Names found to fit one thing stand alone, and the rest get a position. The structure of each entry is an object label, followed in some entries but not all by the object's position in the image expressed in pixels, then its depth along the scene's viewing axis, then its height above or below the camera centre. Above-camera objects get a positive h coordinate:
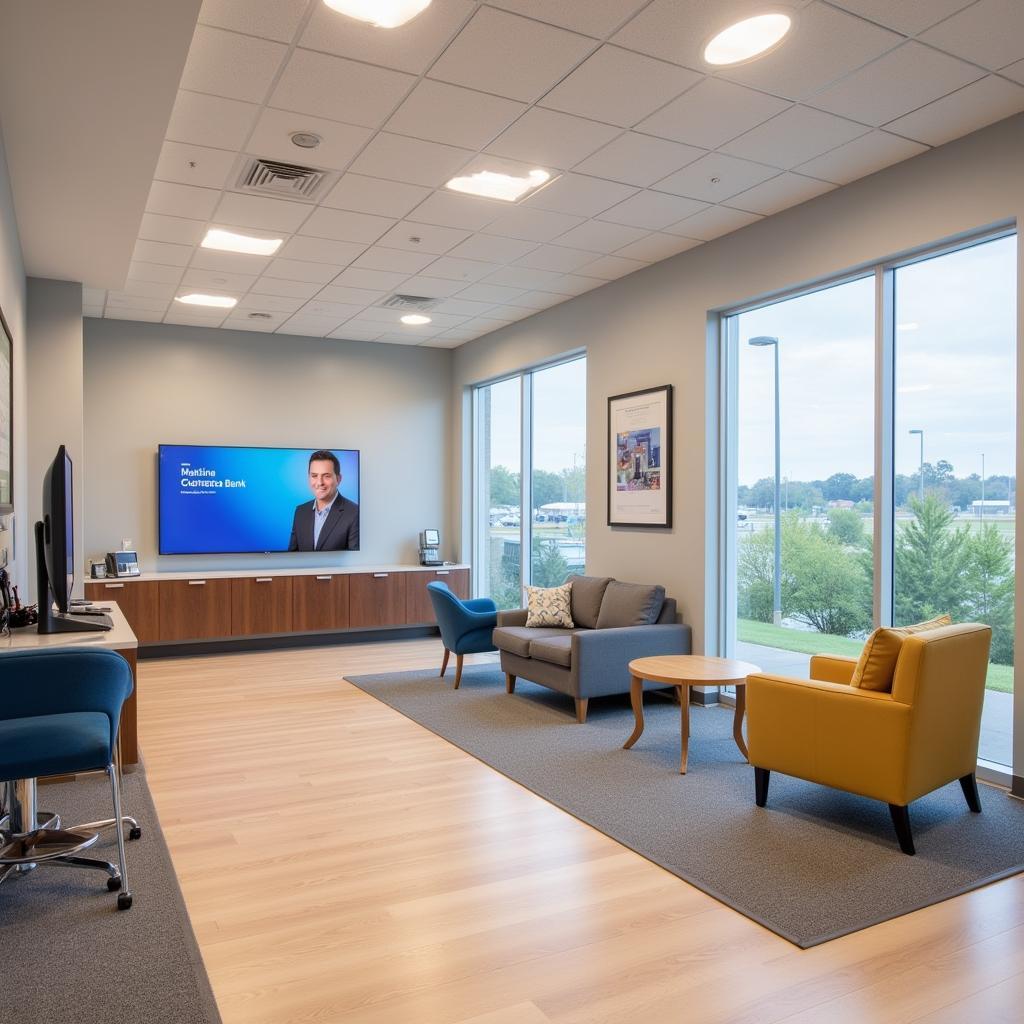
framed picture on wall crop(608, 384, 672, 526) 6.12 +0.37
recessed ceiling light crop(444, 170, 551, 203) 4.59 +1.79
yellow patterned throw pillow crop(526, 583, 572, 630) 6.42 -0.76
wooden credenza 7.48 -0.87
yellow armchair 3.23 -0.89
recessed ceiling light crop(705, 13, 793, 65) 3.13 +1.79
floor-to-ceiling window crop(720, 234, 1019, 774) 4.19 +0.25
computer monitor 3.80 -0.21
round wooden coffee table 4.34 -0.88
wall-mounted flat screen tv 8.08 +0.09
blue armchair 6.31 -0.88
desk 3.61 -0.58
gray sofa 5.40 -0.91
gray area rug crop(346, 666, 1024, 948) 2.90 -1.34
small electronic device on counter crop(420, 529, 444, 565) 9.05 -0.42
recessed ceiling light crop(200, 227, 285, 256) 5.50 +1.77
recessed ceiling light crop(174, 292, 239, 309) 7.11 +1.78
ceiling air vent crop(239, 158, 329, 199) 4.39 +1.76
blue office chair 2.74 -0.75
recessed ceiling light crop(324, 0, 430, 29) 2.98 +1.77
